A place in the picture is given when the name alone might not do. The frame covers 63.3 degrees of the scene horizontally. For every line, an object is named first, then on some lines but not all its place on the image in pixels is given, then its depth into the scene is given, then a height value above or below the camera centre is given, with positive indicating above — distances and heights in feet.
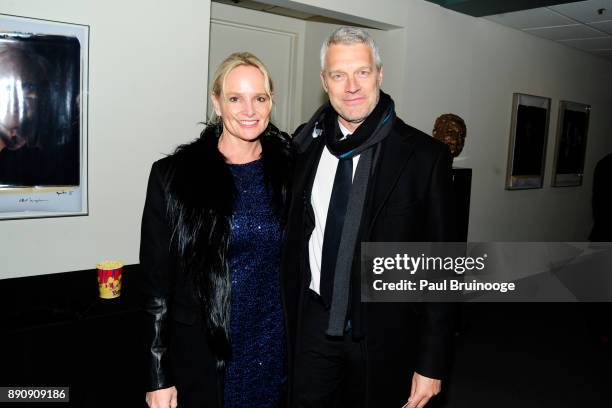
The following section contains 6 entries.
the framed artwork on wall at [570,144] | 20.31 +1.06
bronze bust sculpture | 13.35 +0.86
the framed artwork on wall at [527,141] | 18.13 +0.94
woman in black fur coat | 5.14 -1.13
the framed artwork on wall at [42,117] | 7.68 +0.38
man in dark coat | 5.42 -0.86
